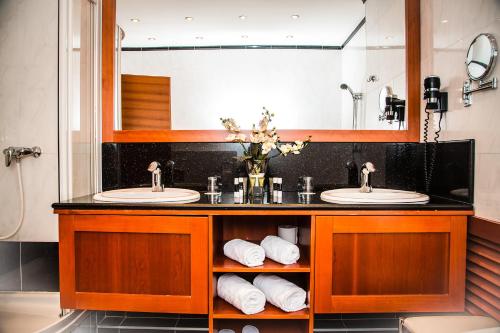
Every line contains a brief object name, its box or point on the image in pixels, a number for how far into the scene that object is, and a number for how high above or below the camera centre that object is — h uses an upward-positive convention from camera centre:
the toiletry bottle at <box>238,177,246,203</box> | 1.77 -0.15
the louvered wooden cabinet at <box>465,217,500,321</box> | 1.34 -0.45
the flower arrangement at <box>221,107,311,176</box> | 1.86 +0.07
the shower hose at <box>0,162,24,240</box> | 1.79 -0.25
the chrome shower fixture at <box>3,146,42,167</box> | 1.80 +0.01
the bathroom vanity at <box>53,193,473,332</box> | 1.53 -0.44
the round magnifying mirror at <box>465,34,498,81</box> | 1.35 +0.41
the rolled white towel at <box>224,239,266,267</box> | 1.59 -0.45
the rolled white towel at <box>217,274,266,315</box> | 1.56 -0.63
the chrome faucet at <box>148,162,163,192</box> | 1.89 -0.13
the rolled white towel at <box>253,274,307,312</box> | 1.57 -0.63
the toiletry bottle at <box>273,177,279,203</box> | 1.81 -0.15
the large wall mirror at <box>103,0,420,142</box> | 2.04 +0.51
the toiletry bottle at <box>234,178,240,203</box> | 1.67 -0.18
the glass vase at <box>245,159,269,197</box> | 1.87 -0.08
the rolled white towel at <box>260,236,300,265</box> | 1.62 -0.44
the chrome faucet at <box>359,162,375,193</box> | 1.82 -0.10
